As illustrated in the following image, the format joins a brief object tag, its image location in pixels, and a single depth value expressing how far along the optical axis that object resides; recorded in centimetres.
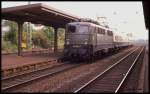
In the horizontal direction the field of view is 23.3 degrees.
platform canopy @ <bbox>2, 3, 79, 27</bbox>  2462
